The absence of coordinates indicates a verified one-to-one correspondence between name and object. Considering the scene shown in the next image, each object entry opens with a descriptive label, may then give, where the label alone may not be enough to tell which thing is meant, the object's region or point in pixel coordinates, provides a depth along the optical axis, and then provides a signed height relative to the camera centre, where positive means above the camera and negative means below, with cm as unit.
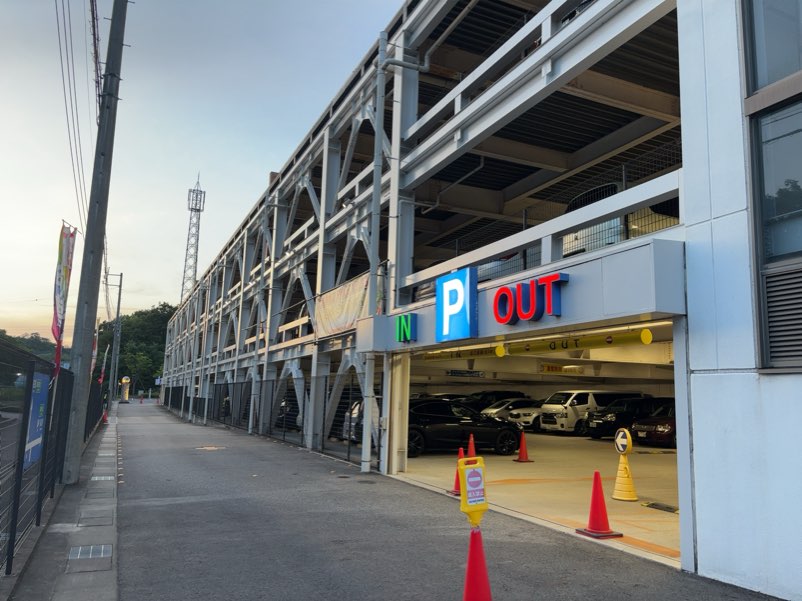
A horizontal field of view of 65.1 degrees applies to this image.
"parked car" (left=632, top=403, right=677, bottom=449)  1956 -113
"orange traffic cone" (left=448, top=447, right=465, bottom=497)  1048 -171
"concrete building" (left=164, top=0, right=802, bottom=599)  584 +230
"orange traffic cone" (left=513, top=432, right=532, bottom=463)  1586 -164
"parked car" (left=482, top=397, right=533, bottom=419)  2452 -69
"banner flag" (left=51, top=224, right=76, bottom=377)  912 +144
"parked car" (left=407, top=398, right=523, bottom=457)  1655 -109
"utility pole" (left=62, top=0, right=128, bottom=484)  1173 +259
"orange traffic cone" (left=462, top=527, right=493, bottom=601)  450 -133
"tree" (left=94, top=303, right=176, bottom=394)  11255 +740
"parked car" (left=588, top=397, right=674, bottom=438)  2273 -83
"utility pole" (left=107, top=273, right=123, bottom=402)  5488 +257
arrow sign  989 -79
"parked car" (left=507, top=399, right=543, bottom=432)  2448 -106
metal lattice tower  9443 +2660
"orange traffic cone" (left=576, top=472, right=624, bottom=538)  774 -155
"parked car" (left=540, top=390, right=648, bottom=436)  2359 -66
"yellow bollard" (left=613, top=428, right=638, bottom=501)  1023 -150
